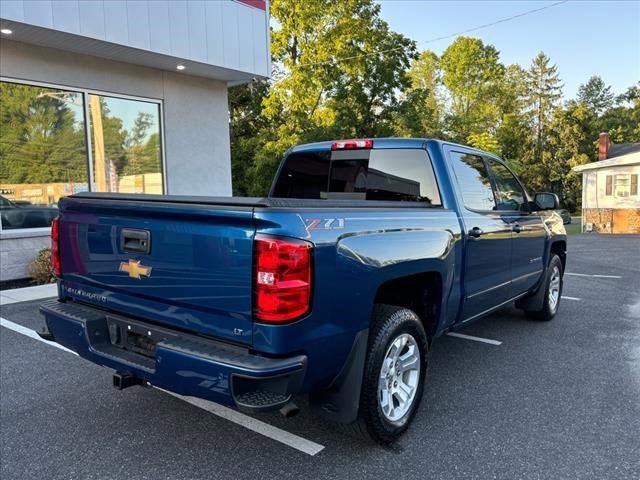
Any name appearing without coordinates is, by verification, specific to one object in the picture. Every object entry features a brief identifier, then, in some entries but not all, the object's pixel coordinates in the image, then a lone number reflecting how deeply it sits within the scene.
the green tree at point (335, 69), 24.66
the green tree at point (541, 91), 58.41
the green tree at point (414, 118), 24.94
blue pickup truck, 2.41
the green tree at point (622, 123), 51.44
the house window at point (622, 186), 27.28
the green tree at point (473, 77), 45.28
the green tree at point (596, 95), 69.12
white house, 26.94
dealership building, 7.59
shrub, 7.88
